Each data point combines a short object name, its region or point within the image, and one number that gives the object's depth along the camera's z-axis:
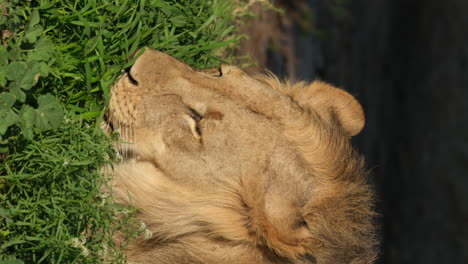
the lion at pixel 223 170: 6.49
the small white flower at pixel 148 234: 6.48
